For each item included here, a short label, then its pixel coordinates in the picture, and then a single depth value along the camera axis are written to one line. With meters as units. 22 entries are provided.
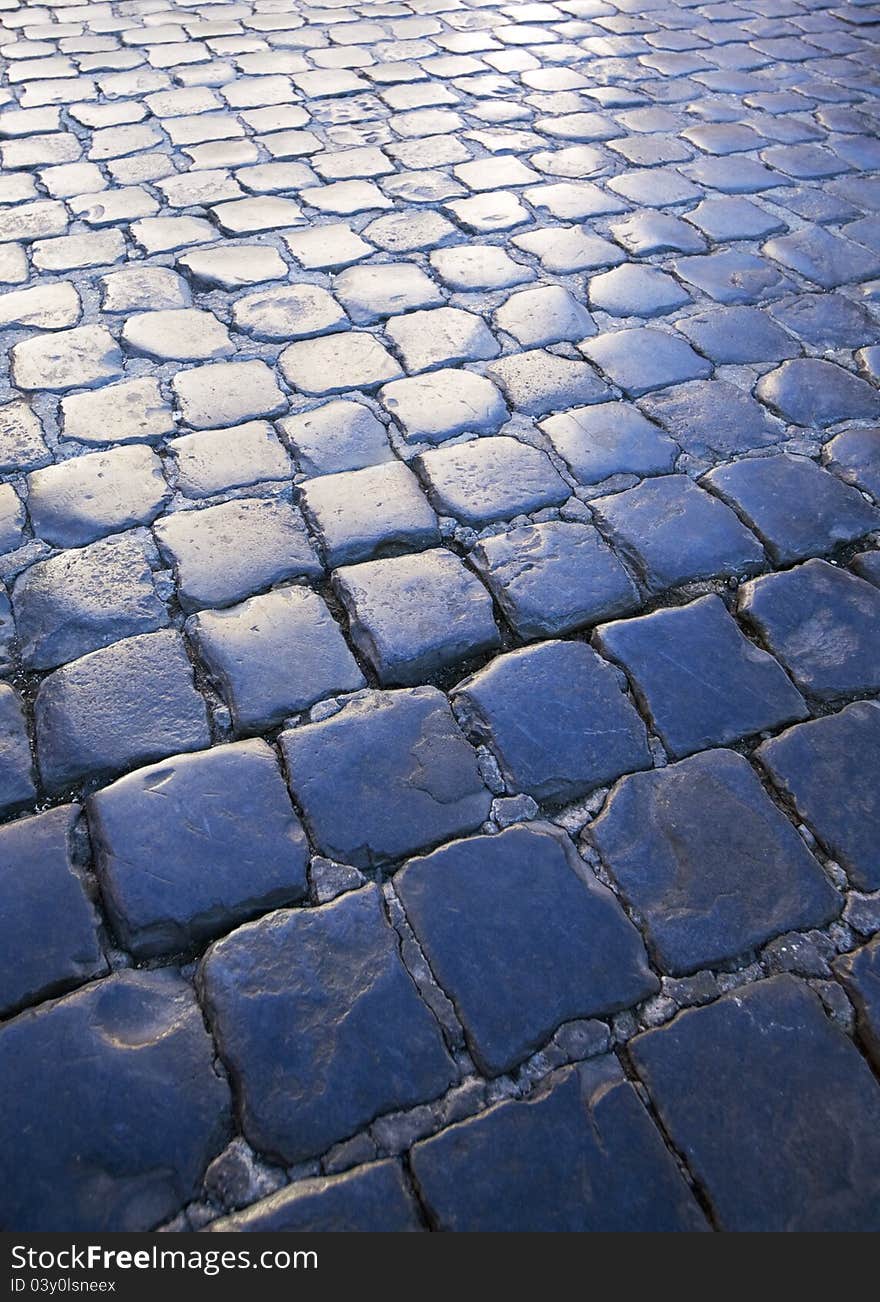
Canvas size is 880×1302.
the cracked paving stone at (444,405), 0.85
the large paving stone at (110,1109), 0.46
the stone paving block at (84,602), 0.67
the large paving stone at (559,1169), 0.46
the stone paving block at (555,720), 0.61
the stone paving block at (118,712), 0.61
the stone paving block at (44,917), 0.52
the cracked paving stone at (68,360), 0.88
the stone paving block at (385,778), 0.57
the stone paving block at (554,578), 0.70
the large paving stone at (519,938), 0.51
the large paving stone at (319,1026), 0.48
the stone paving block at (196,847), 0.54
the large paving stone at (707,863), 0.55
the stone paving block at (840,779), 0.58
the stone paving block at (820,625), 0.67
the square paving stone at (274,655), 0.64
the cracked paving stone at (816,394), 0.87
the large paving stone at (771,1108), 0.46
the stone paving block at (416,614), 0.67
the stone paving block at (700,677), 0.64
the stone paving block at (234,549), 0.71
